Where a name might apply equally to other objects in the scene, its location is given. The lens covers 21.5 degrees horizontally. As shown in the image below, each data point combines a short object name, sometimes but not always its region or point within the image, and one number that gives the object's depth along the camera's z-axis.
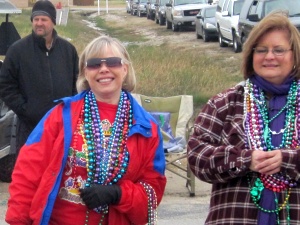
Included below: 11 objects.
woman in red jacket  3.66
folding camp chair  8.55
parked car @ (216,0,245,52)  23.09
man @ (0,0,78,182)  6.32
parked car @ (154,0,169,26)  41.14
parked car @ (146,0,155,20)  47.80
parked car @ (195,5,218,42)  28.36
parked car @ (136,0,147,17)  53.72
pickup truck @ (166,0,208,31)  34.19
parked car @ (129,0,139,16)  55.60
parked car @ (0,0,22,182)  8.06
